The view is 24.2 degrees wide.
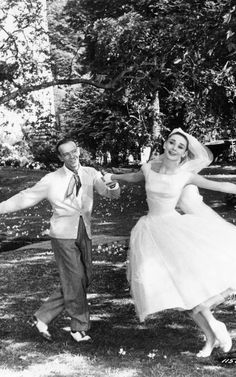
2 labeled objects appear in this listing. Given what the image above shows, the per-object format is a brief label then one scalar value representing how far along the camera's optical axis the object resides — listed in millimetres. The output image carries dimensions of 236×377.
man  5676
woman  4953
